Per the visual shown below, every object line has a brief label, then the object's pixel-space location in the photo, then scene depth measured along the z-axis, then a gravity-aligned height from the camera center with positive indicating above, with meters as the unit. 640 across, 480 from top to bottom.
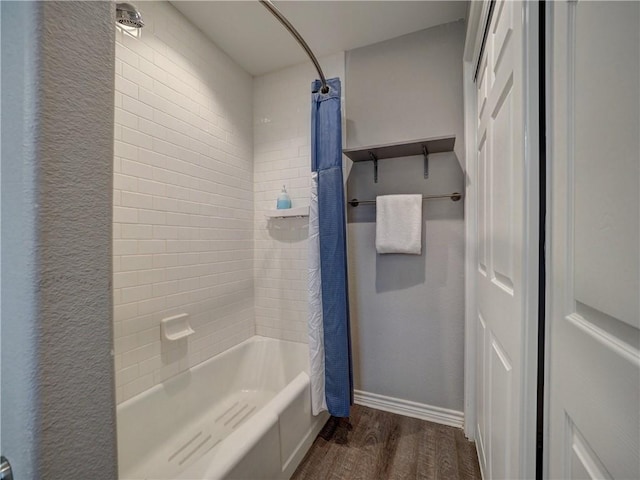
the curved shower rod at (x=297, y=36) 1.27 +1.08
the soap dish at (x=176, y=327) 1.49 -0.53
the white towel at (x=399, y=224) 1.66 +0.09
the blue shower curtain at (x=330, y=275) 1.59 -0.23
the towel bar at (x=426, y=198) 1.65 +0.26
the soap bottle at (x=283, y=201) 2.03 +0.28
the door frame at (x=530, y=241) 0.62 -0.01
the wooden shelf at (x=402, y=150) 1.54 +0.56
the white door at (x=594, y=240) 0.35 +0.00
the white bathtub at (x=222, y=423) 1.06 -0.99
